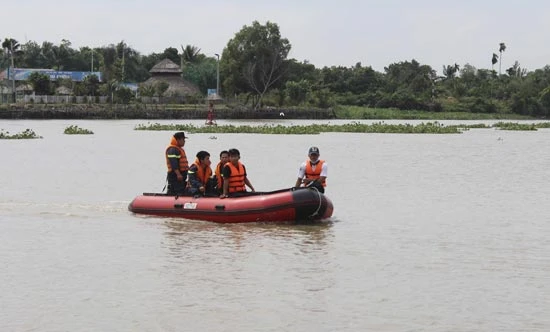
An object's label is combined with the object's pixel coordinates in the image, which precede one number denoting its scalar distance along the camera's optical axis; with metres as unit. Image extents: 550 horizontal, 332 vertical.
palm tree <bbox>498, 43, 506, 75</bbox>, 150.38
